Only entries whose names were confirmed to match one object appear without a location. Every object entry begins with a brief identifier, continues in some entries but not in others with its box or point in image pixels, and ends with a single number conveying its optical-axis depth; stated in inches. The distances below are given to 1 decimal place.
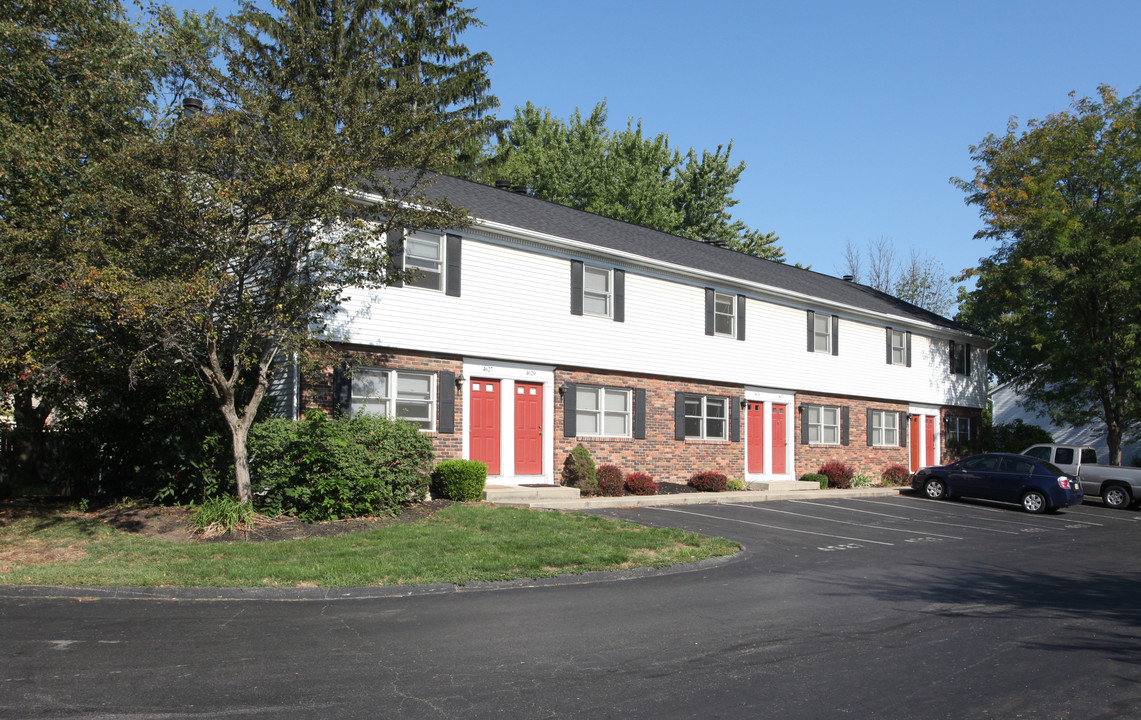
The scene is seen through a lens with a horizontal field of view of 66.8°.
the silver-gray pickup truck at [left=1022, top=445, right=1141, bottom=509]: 976.9
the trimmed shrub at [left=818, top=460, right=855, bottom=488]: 1059.3
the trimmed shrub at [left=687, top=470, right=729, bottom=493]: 888.3
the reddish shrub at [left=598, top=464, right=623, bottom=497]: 797.9
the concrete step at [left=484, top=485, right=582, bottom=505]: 690.8
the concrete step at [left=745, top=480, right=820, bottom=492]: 958.4
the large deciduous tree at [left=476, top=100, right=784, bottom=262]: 1721.2
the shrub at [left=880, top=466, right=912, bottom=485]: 1143.0
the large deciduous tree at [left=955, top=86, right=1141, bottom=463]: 1177.4
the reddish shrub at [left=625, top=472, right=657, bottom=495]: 821.2
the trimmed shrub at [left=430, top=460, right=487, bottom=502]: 657.0
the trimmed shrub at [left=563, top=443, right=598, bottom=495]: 789.9
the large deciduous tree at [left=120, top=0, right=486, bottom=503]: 479.8
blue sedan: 868.6
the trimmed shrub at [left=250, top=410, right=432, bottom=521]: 548.1
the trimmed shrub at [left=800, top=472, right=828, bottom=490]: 1040.2
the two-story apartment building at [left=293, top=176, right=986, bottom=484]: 723.4
